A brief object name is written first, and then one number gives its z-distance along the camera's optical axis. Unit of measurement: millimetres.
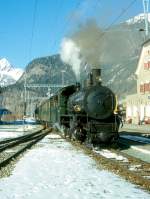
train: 23203
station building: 63219
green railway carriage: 30391
